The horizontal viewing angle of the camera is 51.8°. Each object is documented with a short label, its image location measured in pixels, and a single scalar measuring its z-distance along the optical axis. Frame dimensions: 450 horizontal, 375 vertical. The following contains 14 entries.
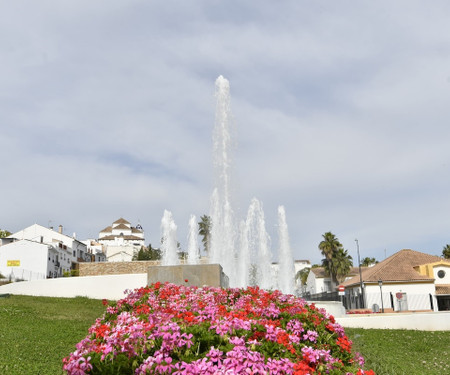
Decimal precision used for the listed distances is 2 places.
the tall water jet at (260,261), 35.59
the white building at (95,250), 89.94
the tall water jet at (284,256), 39.00
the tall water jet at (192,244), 33.88
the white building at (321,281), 72.62
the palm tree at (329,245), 63.84
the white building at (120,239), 104.37
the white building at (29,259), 57.89
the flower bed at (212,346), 4.18
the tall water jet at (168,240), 33.95
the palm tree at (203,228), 61.15
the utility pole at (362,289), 39.57
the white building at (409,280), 42.81
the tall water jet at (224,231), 25.61
